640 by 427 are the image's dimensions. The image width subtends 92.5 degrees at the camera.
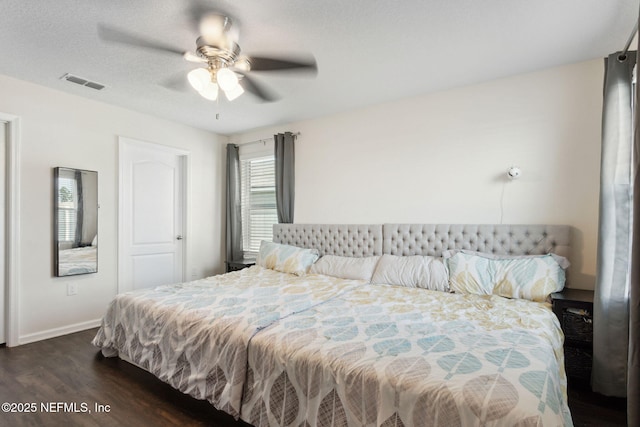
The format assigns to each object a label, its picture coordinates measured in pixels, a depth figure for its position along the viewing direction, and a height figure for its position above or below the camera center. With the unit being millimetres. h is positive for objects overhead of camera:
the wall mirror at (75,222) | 3234 -139
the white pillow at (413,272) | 2823 -599
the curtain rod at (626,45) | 2030 +1155
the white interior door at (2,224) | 2955 -150
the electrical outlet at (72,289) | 3348 -879
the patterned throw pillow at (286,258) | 3630 -590
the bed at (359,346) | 1239 -715
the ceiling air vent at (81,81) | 2912 +1253
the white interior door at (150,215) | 3842 -79
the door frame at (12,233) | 2959 -237
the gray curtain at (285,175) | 4328 +494
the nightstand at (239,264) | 4395 -789
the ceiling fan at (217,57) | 1985 +1097
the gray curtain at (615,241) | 2111 -206
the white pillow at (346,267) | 3271 -629
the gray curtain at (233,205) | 4836 +75
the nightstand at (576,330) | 2270 -901
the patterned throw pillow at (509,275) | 2414 -533
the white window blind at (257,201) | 4734 +142
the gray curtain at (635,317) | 1053 -369
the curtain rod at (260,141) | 4629 +1054
